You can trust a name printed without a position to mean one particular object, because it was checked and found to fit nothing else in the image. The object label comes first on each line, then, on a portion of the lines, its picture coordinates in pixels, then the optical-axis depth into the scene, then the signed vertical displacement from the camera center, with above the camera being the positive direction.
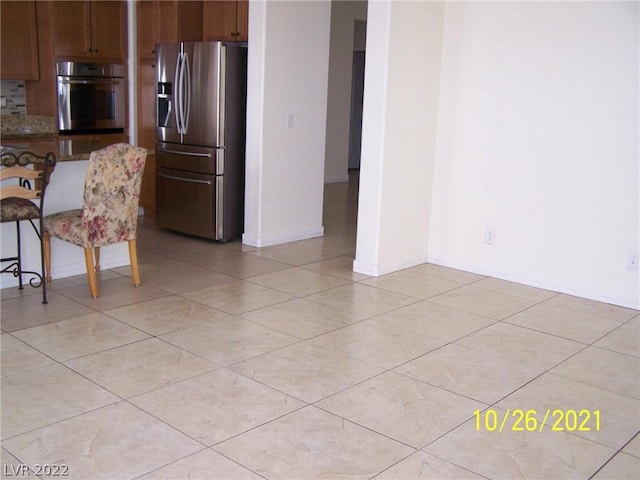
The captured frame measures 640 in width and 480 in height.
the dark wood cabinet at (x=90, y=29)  6.19 +0.48
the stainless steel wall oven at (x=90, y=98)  6.29 -0.16
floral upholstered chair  4.06 -0.76
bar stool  3.87 -0.65
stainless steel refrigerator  5.55 -0.41
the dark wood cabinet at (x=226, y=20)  5.77 +0.56
